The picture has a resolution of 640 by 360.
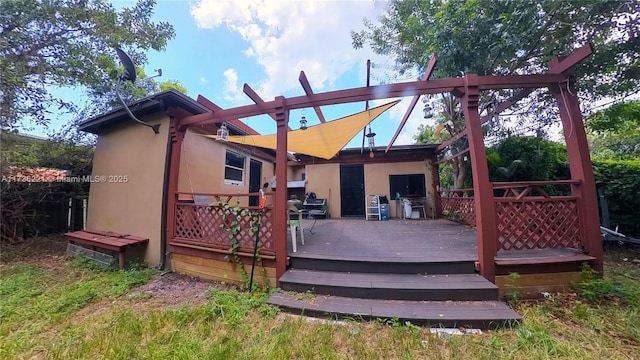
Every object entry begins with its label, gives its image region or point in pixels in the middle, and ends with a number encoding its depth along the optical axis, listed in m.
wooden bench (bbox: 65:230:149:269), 4.11
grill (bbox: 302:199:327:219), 8.72
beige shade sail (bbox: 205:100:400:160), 4.19
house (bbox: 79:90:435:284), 3.88
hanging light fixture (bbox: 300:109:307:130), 4.22
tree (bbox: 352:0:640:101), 3.90
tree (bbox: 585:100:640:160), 5.00
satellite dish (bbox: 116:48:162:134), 3.82
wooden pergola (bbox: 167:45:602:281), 2.94
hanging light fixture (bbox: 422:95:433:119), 4.57
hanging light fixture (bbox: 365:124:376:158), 6.27
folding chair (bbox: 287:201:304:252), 3.70
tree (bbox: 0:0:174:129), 4.55
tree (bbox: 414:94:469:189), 6.72
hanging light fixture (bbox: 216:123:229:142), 4.20
